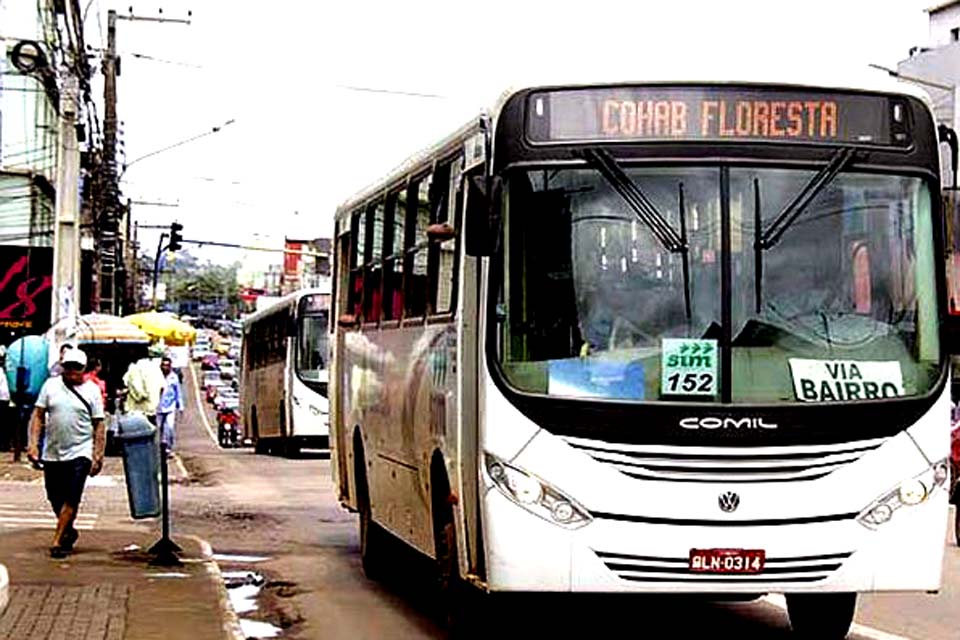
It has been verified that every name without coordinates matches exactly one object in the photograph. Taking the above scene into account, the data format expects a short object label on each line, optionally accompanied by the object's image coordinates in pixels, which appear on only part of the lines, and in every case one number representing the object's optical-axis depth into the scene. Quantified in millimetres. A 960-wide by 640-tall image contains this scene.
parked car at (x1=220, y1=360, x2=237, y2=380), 103312
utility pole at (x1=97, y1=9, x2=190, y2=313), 45531
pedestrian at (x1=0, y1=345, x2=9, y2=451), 33125
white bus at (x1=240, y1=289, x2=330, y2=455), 34844
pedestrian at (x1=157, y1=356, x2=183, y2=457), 27656
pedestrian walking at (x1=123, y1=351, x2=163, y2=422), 28016
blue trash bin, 14852
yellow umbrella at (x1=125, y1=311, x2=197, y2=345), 42906
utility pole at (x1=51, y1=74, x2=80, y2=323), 30109
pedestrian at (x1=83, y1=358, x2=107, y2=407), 27384
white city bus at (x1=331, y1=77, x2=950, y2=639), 9211
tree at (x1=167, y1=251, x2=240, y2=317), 156750
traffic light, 55062
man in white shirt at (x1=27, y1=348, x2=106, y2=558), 14773
